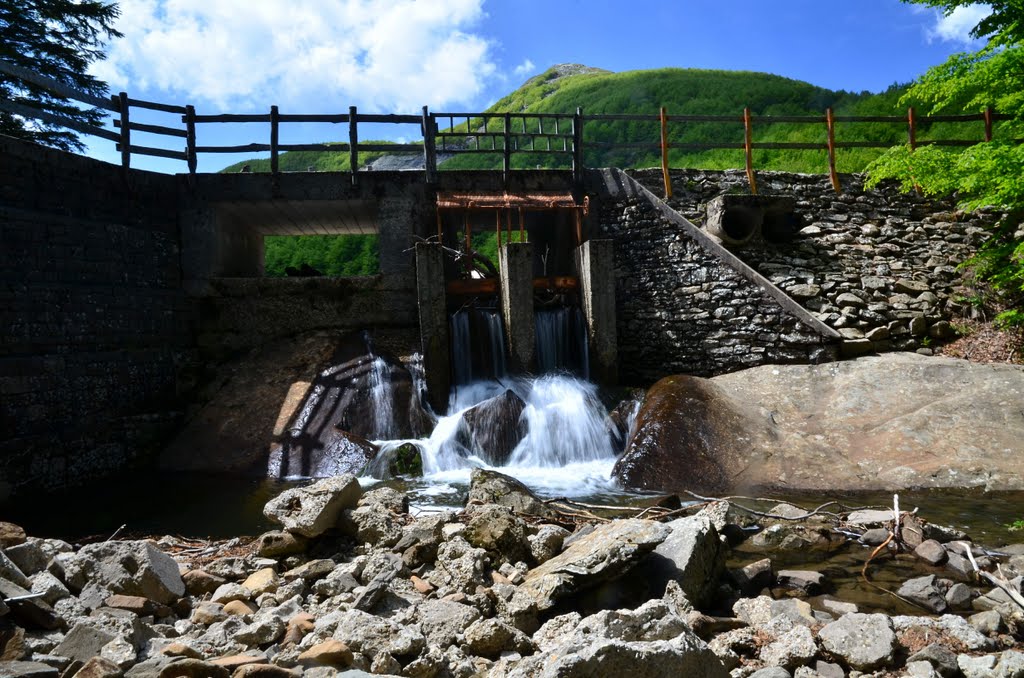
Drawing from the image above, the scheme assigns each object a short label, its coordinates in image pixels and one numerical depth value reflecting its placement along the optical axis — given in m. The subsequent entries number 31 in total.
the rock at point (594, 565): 3.64
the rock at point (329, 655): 2.95
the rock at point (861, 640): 3.09
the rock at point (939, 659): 3.05
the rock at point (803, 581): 4.20
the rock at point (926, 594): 3.96
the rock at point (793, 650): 3.09
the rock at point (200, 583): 4.10
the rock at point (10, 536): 4.06
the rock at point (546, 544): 4.43
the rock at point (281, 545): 4.74
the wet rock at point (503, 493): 5.66
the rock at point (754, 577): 4.21
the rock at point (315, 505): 4.75
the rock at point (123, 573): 3.69
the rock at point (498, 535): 4.38
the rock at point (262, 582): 4.06
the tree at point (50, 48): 15.70
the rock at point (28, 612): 3.13
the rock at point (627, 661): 2.24
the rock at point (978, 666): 2.94
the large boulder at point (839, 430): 7.54
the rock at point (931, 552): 4.68
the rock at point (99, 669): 2.64
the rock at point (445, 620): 3.24
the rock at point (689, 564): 3.84
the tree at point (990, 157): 8.56
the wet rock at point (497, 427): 9.41
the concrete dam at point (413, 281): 8.65
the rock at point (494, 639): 3.13
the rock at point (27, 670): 2.57
